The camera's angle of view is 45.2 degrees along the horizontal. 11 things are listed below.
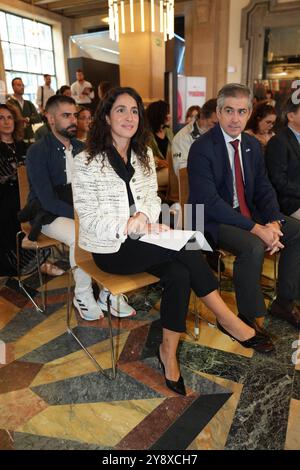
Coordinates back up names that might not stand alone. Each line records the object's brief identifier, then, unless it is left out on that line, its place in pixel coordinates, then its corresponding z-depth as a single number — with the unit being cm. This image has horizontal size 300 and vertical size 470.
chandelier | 586
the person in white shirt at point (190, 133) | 280
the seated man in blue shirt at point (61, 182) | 217
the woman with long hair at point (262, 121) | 277
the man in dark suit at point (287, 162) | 224
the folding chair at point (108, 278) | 161
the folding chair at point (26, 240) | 222
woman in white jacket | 160
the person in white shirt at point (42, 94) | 737
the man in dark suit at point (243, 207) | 188
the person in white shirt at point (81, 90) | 779
